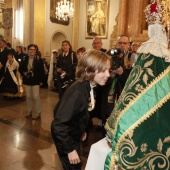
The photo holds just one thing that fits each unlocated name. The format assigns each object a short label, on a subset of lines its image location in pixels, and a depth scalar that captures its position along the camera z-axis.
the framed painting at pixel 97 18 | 11.65
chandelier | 10.98
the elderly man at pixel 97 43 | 4.32
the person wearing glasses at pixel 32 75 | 4.84
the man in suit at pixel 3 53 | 6.56
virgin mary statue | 1.00
